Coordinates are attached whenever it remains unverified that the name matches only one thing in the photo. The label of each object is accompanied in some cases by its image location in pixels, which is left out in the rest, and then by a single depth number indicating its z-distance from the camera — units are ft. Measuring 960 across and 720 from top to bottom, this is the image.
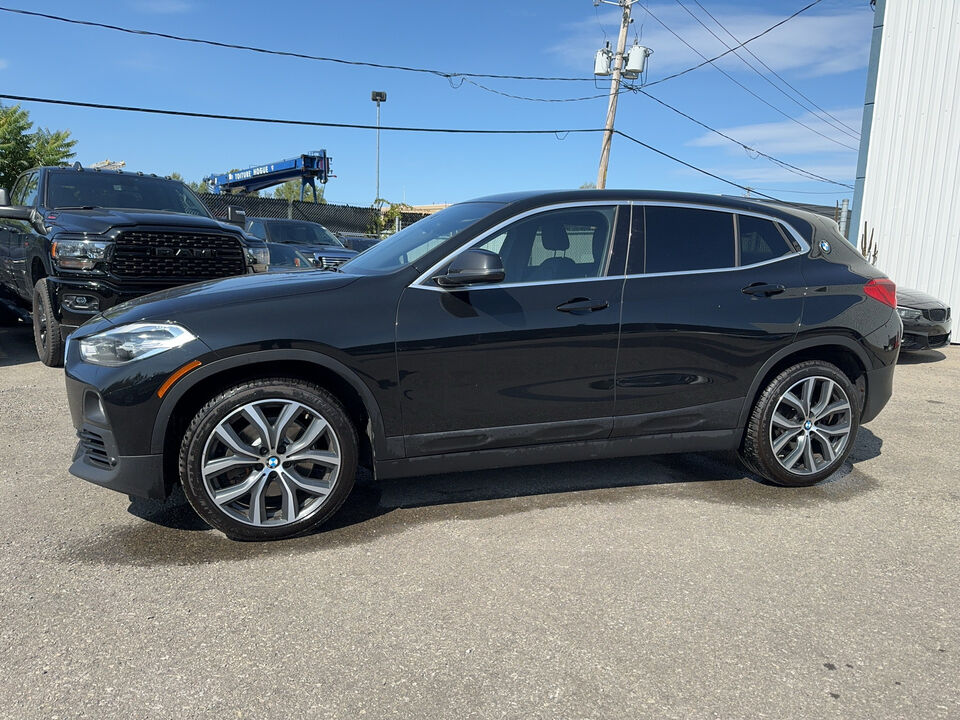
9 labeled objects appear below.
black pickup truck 22.44
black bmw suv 11.23
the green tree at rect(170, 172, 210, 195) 142.20
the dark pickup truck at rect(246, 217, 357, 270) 46.02
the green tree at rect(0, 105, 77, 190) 75.87
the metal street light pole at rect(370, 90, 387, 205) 128.16
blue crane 81.76
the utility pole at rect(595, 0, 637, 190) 75.46
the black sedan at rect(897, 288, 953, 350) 31.27
